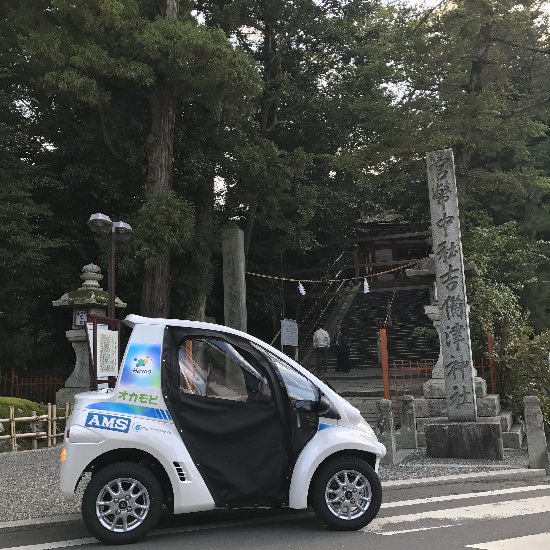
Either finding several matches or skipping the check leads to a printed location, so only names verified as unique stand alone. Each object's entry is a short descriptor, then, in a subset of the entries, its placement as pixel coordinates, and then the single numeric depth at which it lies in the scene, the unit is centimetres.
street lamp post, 1025
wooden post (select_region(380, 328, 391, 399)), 1141
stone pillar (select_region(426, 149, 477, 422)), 879
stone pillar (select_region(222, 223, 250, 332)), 1719
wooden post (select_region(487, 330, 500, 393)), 1121
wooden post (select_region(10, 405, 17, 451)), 1046
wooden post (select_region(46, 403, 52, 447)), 1125
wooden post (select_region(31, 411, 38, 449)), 1097
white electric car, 468
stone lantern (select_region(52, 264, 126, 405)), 1324
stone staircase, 1642
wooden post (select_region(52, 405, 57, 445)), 1142
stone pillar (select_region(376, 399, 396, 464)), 836
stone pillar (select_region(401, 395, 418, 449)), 1003
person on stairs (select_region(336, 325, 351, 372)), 2048
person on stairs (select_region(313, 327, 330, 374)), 1994
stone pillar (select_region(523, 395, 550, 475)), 770
